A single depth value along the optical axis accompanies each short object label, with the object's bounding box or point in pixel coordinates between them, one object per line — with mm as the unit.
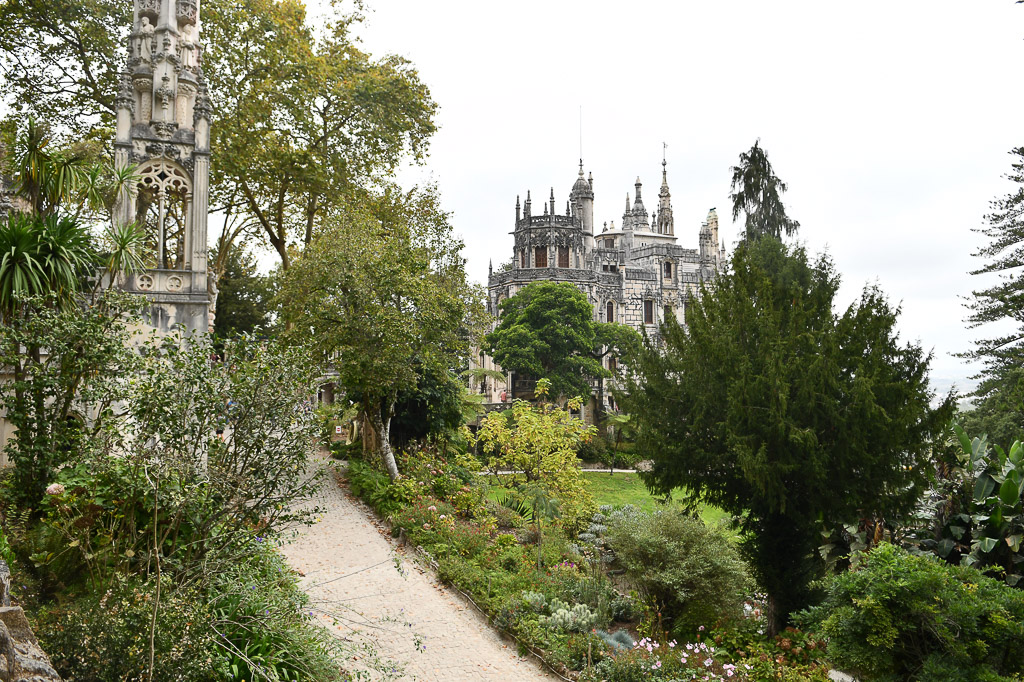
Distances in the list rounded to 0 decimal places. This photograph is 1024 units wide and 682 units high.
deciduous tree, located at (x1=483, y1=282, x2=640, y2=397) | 38031
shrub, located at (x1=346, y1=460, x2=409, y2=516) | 15508
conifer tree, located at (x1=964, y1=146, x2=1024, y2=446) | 19812
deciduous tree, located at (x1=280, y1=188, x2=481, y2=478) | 16062
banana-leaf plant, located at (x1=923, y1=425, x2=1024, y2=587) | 10359
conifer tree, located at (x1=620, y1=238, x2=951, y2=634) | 10508
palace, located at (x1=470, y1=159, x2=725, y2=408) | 47688
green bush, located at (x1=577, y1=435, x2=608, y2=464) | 33094
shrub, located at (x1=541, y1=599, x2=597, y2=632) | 10374
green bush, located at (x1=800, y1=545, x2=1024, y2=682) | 7152
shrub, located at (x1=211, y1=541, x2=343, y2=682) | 7062
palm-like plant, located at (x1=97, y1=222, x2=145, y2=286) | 10227
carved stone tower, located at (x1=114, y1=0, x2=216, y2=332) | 13125
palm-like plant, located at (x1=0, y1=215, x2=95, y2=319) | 8930
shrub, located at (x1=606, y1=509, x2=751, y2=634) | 11102
